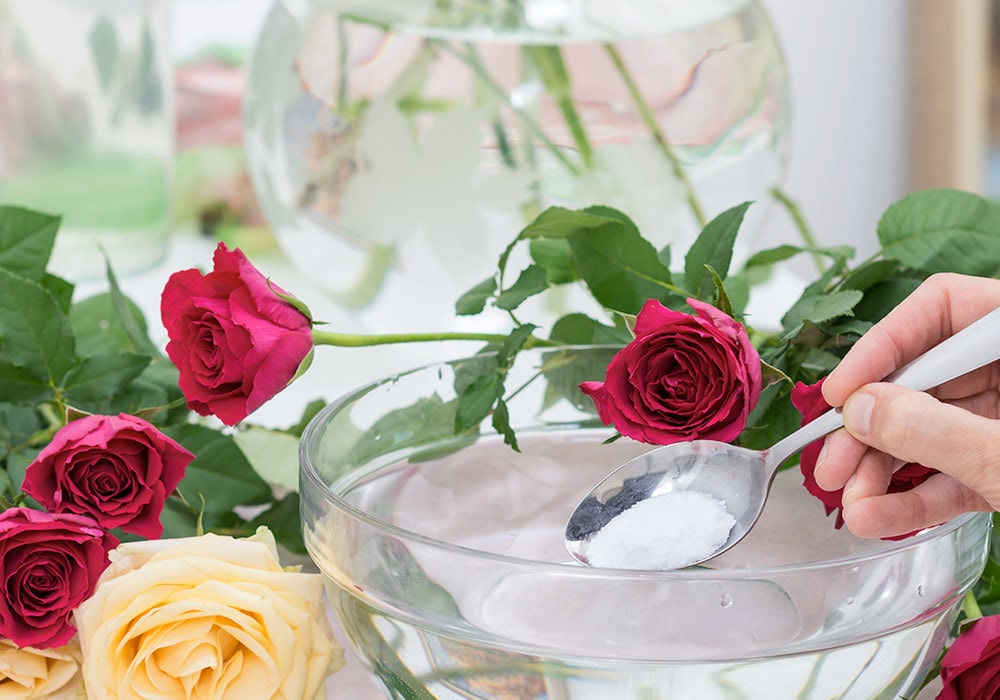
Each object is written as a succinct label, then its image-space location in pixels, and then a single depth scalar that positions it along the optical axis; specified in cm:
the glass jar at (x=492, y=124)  100
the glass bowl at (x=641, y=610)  72
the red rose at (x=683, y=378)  77
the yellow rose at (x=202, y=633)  77
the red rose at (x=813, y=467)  79
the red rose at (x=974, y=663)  77
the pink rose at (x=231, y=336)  79
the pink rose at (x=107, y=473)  79
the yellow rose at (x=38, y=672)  80
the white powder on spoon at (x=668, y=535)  79
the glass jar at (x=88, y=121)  118
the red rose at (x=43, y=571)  79
